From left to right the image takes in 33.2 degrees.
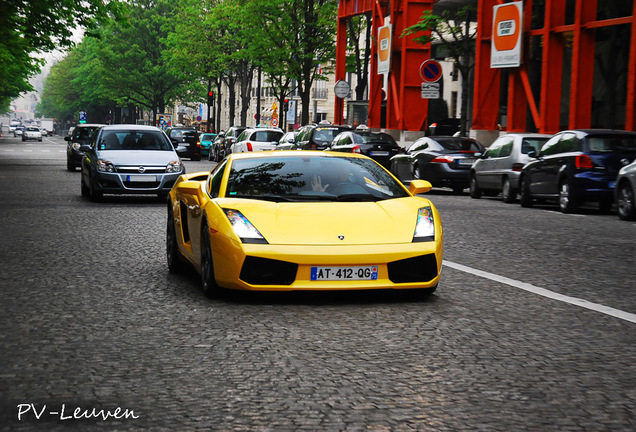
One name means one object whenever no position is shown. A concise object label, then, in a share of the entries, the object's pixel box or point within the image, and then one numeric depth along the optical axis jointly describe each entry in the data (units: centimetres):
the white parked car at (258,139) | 4022
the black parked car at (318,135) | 3244
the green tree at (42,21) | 2969
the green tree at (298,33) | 5106
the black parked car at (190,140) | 5297
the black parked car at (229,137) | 4647
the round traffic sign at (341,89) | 4534
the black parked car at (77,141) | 3491
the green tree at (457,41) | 3440
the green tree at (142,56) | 9419
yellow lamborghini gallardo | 764
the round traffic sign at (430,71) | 3209
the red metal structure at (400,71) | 4212
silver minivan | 2270
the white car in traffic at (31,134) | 11394
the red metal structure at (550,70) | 2883
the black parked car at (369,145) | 2936
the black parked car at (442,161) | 2595
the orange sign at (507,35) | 3192
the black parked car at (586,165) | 1905
